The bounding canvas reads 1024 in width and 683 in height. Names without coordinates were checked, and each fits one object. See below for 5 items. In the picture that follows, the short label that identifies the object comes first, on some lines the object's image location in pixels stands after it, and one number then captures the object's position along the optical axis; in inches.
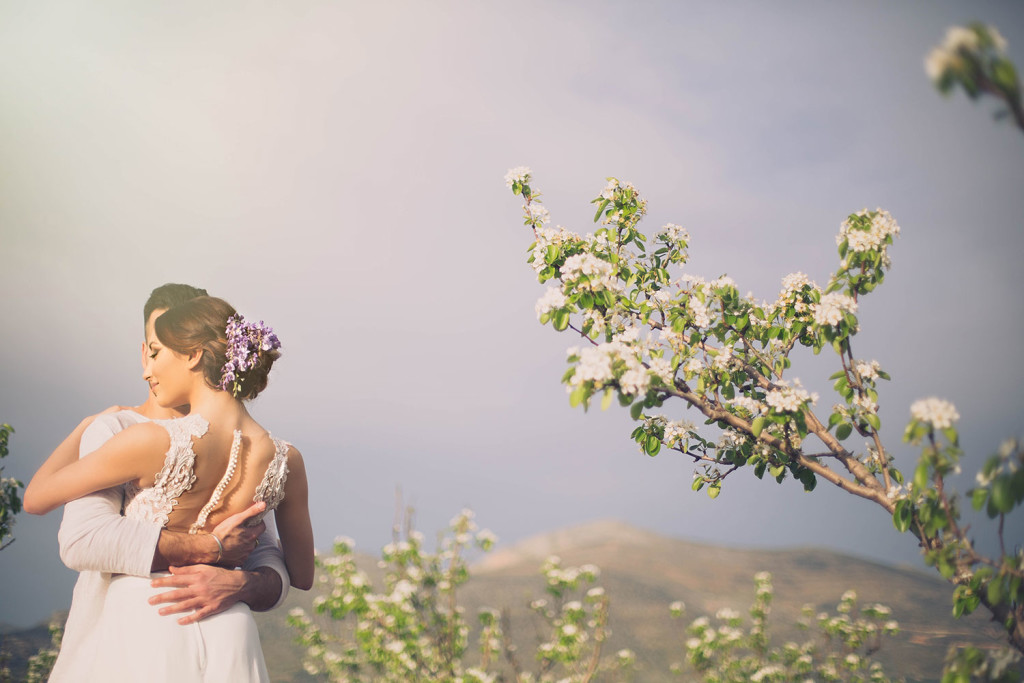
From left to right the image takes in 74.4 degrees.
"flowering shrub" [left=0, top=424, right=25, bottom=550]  131.8
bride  70.0
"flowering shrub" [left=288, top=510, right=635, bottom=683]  168.7
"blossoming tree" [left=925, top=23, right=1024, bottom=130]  43.4
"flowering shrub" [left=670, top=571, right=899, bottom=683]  194.4
